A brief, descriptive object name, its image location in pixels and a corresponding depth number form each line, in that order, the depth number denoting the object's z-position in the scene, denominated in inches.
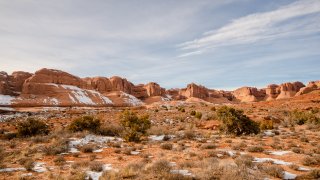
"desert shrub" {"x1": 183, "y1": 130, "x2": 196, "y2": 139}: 644.1
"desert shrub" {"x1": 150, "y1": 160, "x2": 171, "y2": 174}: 321.7
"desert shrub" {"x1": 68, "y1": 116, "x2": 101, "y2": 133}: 727.7
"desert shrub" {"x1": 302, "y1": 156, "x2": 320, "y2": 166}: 371.6
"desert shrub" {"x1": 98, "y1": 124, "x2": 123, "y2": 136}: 714.2
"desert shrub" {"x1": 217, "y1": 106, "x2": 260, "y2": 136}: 703.1
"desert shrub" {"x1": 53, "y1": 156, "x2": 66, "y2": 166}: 395.1
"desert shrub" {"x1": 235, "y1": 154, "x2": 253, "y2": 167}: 354.7
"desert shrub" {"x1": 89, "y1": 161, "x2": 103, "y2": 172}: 350.1
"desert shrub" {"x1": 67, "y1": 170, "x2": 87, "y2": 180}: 300.8
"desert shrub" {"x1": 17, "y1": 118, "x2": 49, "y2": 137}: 694.5
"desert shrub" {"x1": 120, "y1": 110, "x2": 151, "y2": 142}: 710.5
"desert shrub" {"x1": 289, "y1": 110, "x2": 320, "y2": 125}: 894.7
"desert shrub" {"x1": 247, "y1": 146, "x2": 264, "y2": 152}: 465.3
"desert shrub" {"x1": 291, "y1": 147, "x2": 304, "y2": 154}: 450.7
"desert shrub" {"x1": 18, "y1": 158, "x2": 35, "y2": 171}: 367.2
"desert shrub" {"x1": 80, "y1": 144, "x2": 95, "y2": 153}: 494.3
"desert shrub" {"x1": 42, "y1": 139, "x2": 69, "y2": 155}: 473.1
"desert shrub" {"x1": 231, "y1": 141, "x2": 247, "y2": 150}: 490.6
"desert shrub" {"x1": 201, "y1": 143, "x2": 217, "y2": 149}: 503.2
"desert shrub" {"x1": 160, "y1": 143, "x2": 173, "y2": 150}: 507.5
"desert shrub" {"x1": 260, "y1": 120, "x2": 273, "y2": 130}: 794.8
